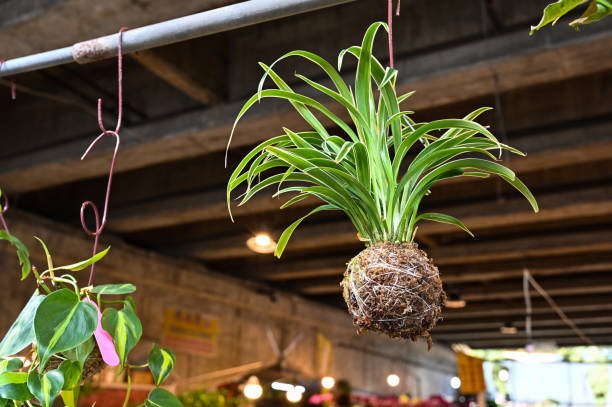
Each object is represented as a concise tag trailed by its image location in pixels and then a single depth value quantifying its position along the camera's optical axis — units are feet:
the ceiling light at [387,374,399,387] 40.42
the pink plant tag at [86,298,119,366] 3.61
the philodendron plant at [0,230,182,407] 3.33
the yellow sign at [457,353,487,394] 29.66
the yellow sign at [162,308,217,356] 24.85
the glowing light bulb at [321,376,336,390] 29.17
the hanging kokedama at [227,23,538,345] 3.45
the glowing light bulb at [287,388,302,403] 26.89
